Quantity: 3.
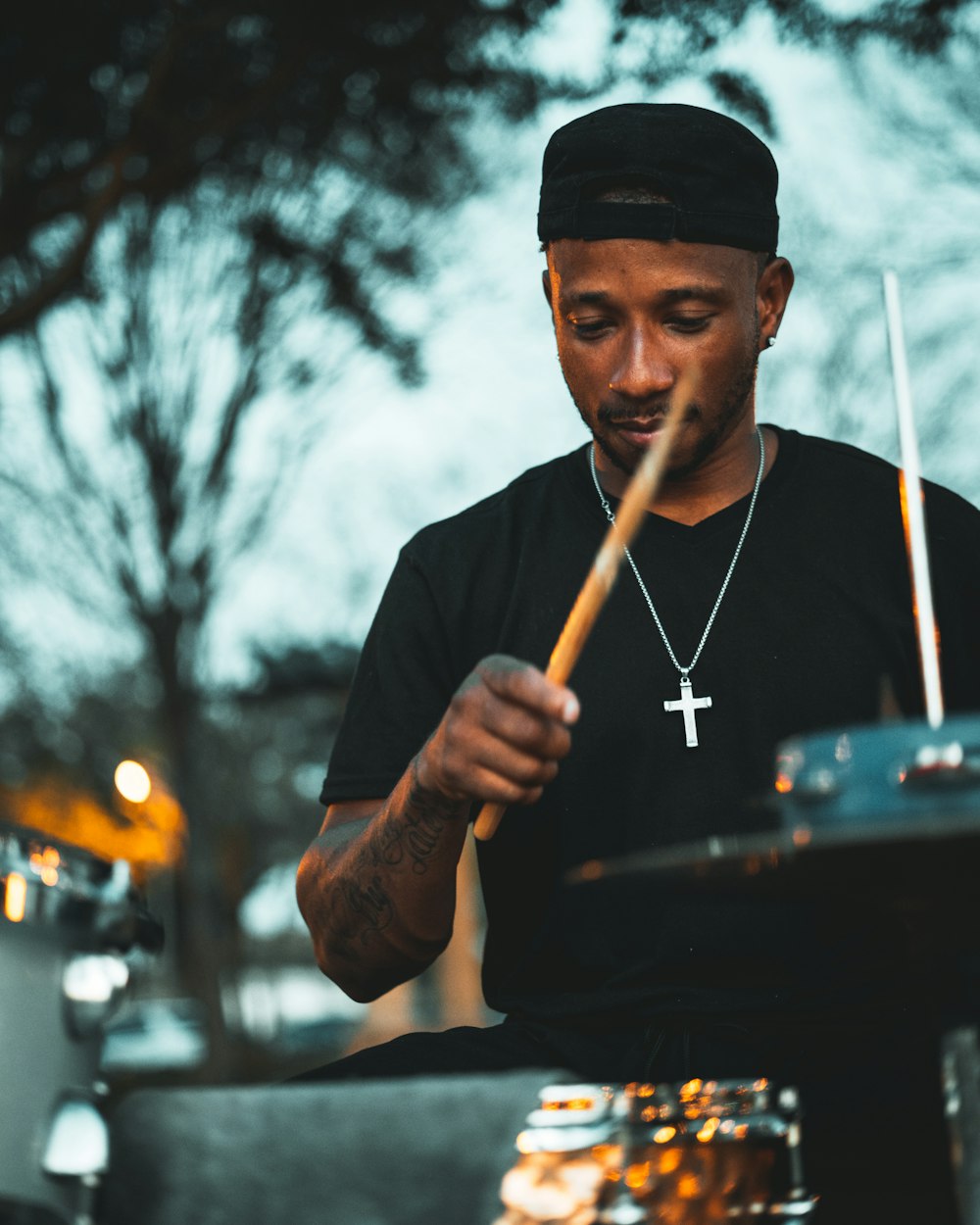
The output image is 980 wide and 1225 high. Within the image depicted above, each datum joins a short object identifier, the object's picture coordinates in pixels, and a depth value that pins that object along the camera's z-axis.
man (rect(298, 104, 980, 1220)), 2.01
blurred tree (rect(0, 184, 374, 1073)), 7.97
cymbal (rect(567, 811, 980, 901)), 1.01
